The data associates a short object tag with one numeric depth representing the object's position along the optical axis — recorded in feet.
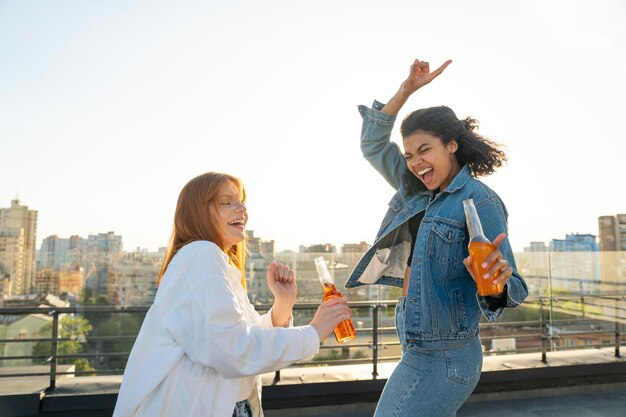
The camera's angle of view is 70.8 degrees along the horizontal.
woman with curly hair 4.31
